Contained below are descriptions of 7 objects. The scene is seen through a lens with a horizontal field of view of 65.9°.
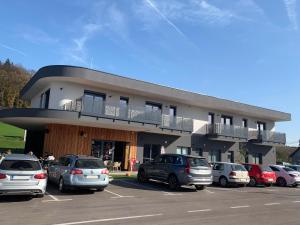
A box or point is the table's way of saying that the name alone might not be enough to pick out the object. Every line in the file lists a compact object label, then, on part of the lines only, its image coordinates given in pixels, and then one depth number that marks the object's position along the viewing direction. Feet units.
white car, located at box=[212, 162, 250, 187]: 44.39
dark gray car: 36.97
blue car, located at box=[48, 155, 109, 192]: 30.89
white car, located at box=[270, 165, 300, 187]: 53.14
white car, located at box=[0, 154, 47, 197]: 25.07
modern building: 51.71
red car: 49.02
